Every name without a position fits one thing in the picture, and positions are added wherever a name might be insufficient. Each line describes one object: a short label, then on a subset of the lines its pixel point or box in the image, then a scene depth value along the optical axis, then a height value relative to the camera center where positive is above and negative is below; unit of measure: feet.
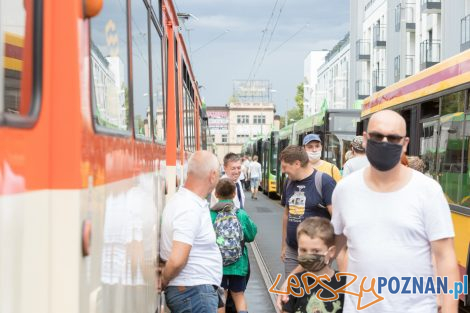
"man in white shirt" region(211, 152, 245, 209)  29.43 -1.41
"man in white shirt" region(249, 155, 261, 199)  104.83 -5.39
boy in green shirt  23.39 -2.82
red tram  7.84 -0.32
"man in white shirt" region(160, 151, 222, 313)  16.63 -2.39
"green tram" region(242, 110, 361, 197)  64.69 -0.60
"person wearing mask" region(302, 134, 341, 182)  27.17 -0.94
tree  356.59 +14.16
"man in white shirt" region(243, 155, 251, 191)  120.81 -7.09
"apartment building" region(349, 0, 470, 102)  111.55 +15.15
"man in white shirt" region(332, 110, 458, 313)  12.60 -1.45
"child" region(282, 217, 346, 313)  13.98 -2.16
